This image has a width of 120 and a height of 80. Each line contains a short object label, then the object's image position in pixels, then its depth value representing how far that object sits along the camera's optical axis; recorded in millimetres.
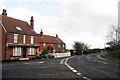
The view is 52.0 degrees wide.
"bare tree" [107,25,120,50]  27191
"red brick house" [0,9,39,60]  26806
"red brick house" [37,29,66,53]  47056
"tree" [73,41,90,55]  71812
